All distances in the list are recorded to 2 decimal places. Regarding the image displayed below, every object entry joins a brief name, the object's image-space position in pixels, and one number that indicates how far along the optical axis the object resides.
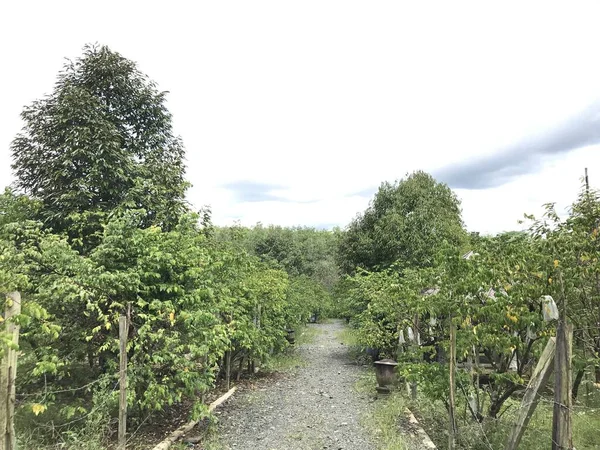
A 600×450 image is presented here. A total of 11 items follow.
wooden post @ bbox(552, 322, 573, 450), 2.68
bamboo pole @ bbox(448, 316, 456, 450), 4.02
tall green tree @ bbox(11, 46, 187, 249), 8.63
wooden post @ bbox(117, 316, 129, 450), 4.11
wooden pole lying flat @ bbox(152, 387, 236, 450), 4.51
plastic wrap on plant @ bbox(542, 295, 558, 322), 3.09
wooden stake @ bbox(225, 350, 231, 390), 7.81
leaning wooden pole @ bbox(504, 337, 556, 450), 3.04
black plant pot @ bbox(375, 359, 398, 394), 7.34
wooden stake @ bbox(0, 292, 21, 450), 2.89
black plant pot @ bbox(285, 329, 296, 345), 13.68
